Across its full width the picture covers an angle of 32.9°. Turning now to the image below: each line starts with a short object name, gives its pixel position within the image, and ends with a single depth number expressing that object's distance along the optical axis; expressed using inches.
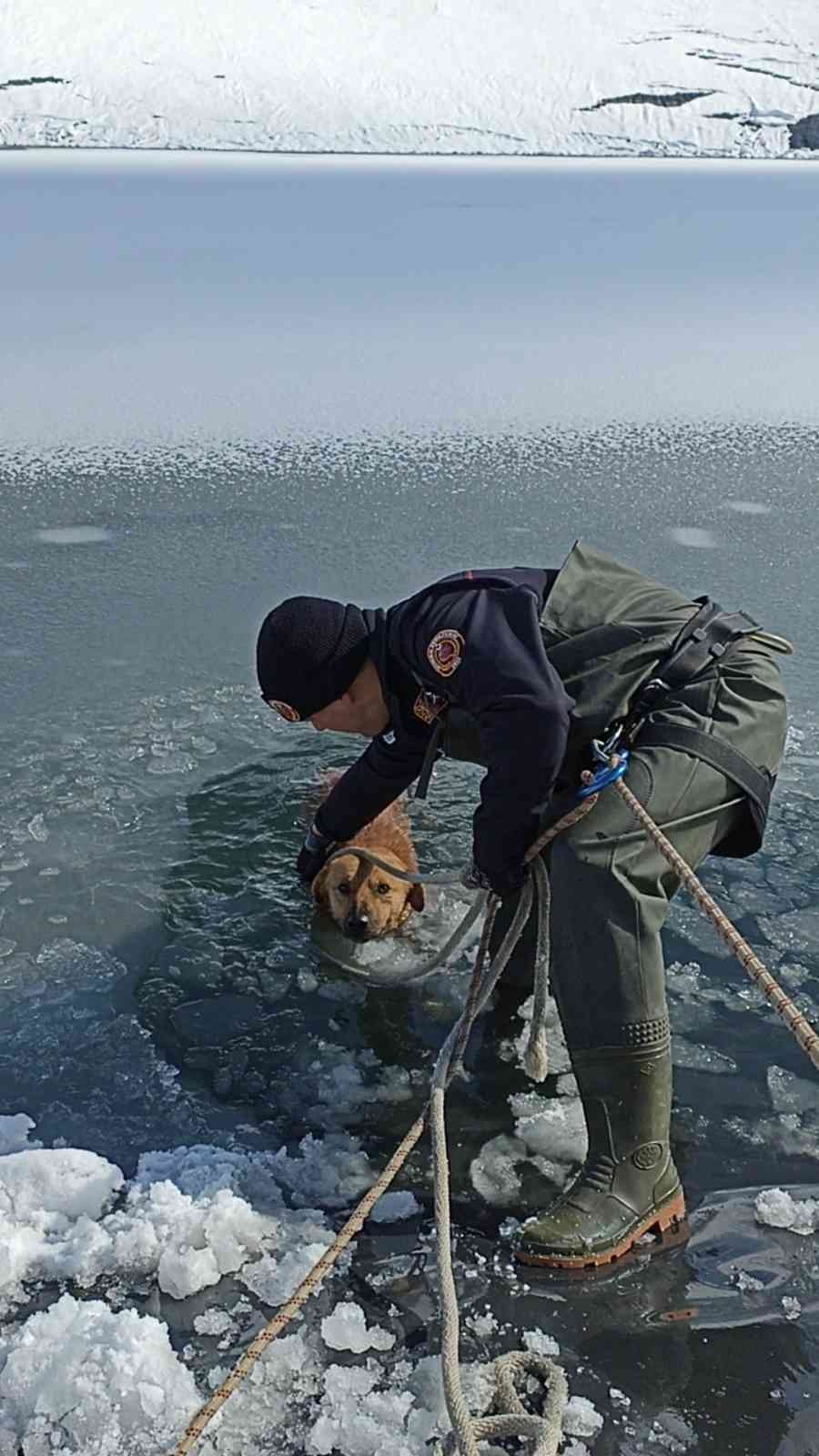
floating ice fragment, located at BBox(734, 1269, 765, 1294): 93.0
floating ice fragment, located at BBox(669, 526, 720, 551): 243.8
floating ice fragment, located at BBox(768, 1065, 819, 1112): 112.5
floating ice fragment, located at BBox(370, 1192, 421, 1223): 101.4
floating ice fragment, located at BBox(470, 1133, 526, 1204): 104.4
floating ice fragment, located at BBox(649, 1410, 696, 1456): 81.3
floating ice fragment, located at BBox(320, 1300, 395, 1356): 89.0
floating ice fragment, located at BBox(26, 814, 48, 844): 156.6
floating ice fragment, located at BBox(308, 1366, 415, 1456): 81.4
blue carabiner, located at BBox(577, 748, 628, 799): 99.5
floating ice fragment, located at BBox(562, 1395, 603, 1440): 82.6
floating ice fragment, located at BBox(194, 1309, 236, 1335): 90.1
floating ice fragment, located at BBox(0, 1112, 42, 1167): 106.7
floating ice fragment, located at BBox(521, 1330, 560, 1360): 88.3
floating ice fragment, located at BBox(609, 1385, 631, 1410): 84.3
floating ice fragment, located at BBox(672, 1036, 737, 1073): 117.9
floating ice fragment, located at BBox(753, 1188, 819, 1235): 98.4
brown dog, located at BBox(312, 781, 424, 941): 142.5
